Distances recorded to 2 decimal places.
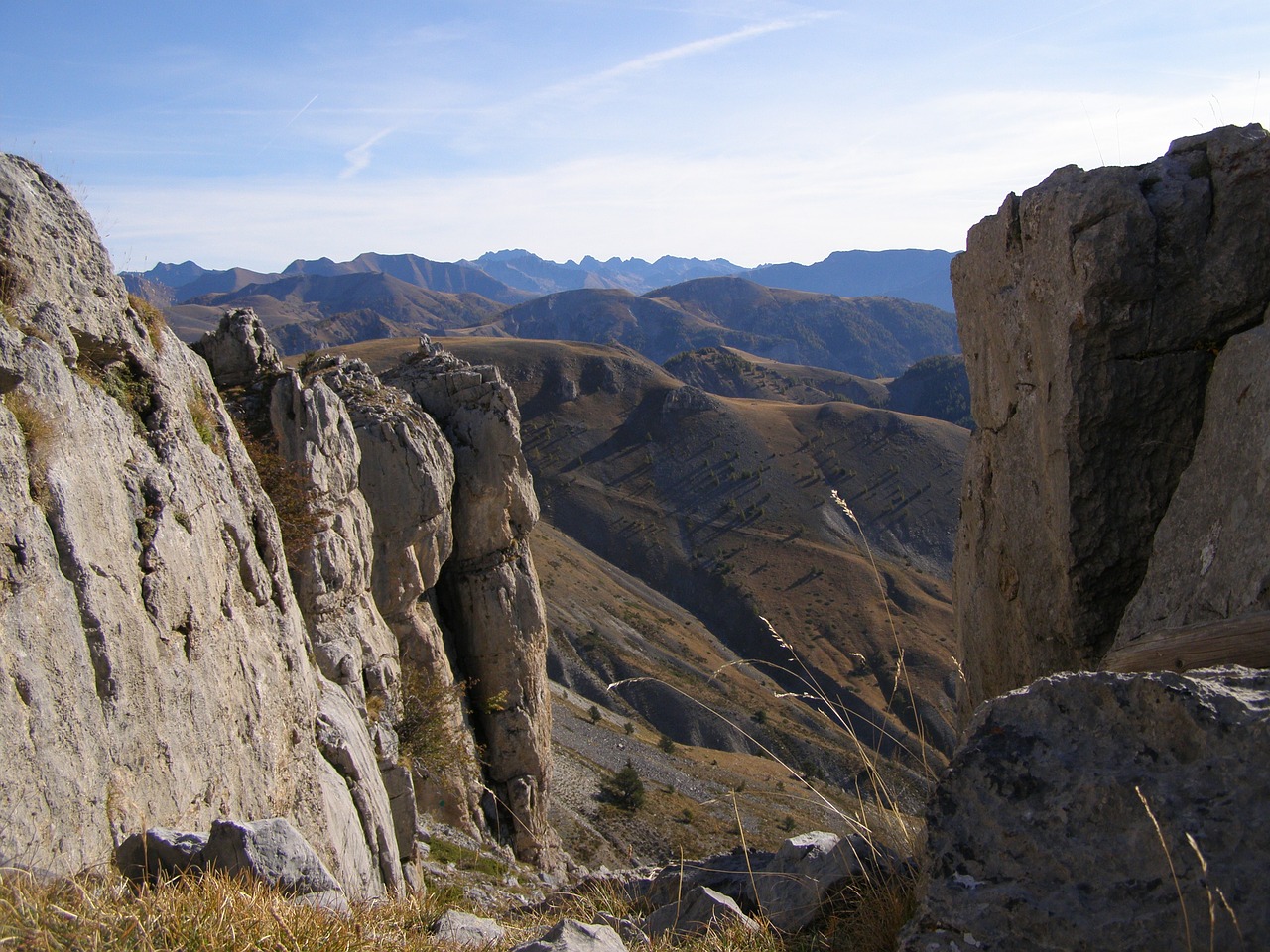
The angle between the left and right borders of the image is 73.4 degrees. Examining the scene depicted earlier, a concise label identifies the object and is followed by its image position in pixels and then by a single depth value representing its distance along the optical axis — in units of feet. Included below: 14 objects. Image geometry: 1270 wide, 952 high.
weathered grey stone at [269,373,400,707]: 43.45
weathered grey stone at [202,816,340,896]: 14.97
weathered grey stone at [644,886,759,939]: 16.55
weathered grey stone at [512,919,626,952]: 13.75
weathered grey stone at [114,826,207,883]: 15.39
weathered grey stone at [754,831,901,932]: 16.22
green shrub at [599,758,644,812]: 100.58
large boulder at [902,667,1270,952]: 9.78
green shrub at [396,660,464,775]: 55.88
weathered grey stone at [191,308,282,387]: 47.91
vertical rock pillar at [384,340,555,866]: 69.10
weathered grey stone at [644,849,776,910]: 20.81
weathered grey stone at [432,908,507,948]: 15.65
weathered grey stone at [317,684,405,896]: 30.45
